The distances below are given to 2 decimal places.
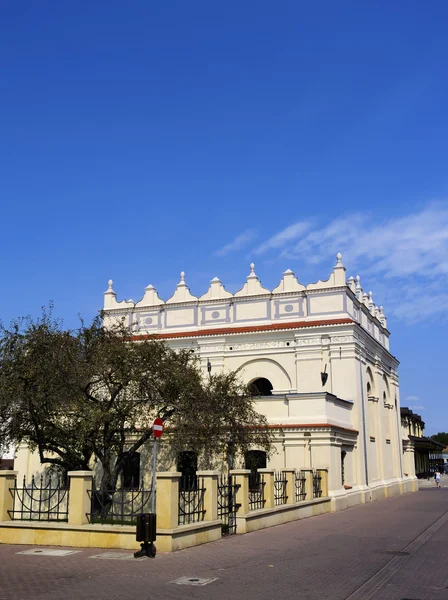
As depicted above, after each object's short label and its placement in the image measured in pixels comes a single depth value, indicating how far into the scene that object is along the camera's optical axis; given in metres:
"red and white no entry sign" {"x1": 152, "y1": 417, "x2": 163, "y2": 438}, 15.11
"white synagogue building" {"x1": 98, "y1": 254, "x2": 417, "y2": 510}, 31.45
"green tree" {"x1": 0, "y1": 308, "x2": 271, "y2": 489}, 20.62
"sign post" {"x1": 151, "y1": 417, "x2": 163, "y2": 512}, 15.10
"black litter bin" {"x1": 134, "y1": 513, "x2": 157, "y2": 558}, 14.27
